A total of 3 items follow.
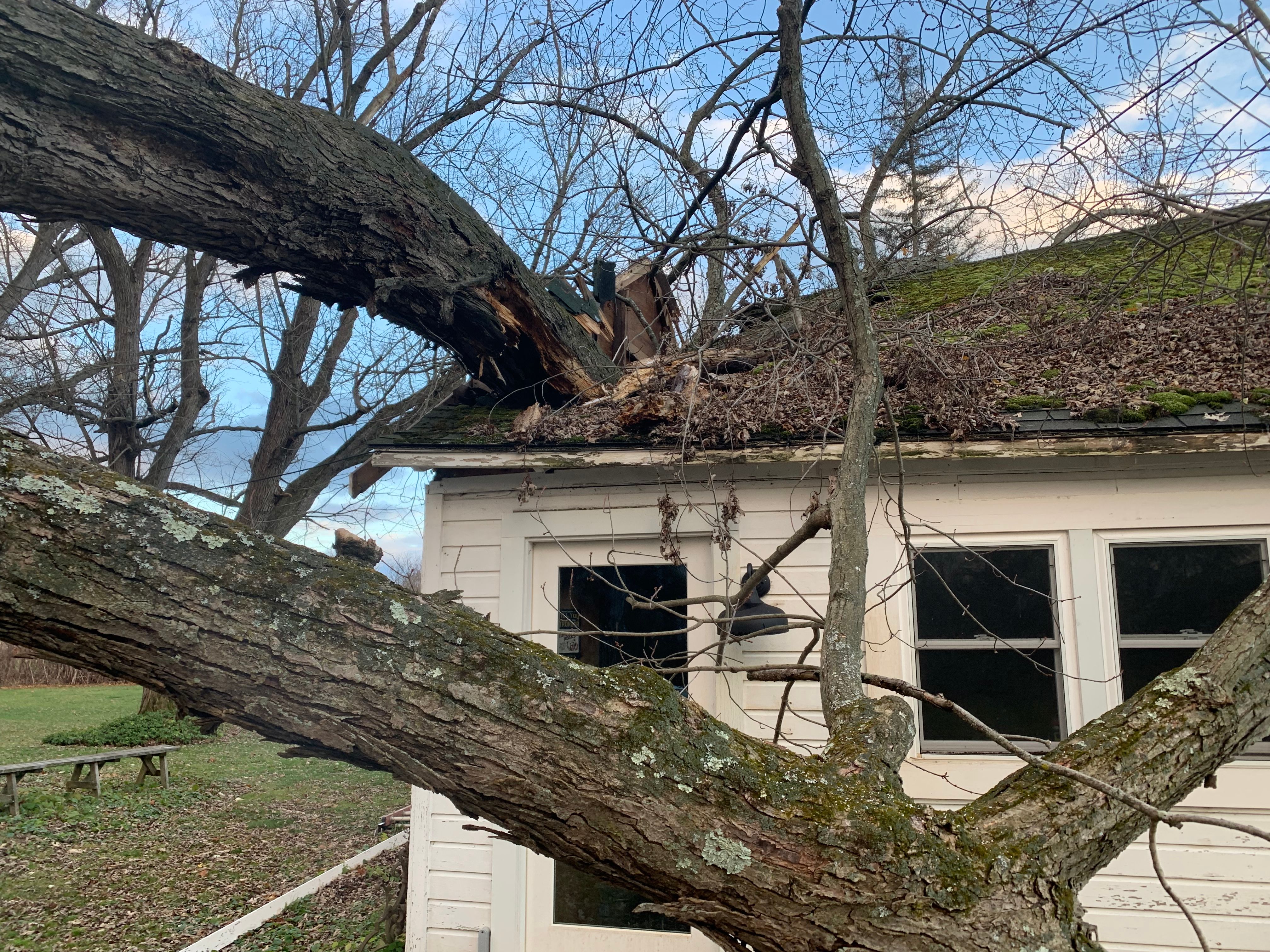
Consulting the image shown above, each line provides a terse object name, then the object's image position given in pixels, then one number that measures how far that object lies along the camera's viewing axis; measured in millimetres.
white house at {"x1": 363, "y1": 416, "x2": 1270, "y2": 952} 4262
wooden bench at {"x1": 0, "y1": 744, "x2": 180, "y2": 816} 9680
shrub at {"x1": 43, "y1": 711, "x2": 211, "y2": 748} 14273
